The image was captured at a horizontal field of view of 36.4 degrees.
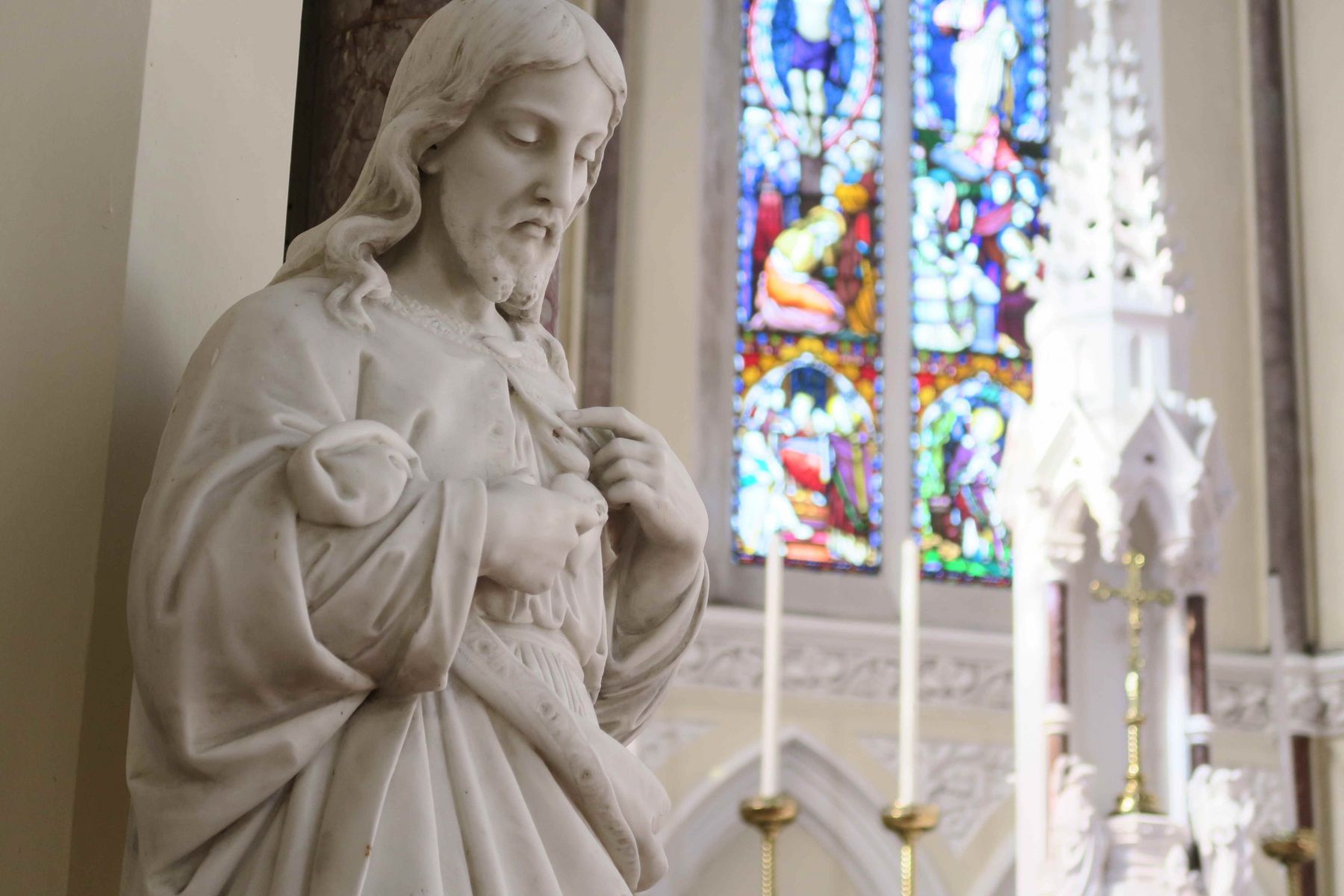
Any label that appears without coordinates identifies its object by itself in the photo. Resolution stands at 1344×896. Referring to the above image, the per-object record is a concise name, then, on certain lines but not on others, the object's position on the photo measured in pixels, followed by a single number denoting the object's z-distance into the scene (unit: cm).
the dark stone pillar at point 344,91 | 341
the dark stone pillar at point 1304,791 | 789
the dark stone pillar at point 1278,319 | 852
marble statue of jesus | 185
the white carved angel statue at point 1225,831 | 562
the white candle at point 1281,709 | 686
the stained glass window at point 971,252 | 867
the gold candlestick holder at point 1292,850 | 624
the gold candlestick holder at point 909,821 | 442
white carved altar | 569
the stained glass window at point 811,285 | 852
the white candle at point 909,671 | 468
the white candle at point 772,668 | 502
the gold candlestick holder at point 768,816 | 473
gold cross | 558
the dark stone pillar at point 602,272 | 803
